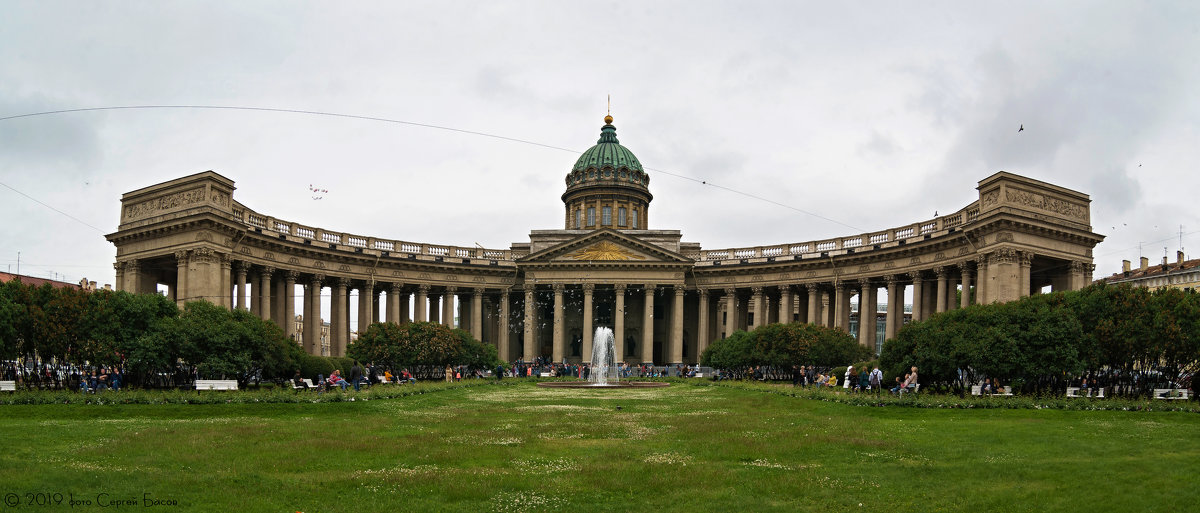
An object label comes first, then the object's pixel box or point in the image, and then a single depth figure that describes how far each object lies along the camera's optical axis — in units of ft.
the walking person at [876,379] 119.24
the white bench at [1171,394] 105.29
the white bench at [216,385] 114.11
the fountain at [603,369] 160.46
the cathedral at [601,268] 178.09
